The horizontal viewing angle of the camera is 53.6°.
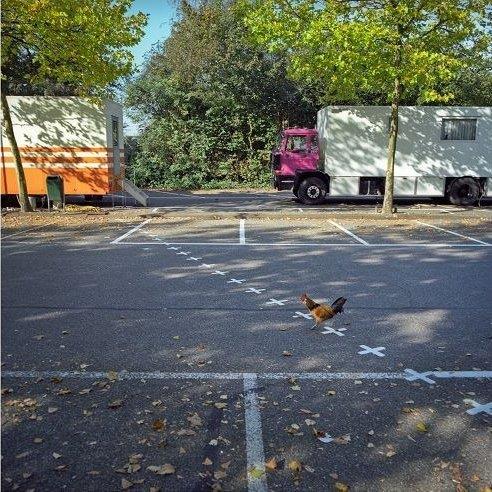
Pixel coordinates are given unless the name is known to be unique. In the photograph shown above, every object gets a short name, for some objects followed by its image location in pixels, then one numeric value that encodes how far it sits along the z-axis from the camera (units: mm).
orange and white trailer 15438
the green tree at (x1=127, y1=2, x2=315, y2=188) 23891
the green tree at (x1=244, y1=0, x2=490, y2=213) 11891
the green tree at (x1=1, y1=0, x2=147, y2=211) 11586
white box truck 16828
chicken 5234
